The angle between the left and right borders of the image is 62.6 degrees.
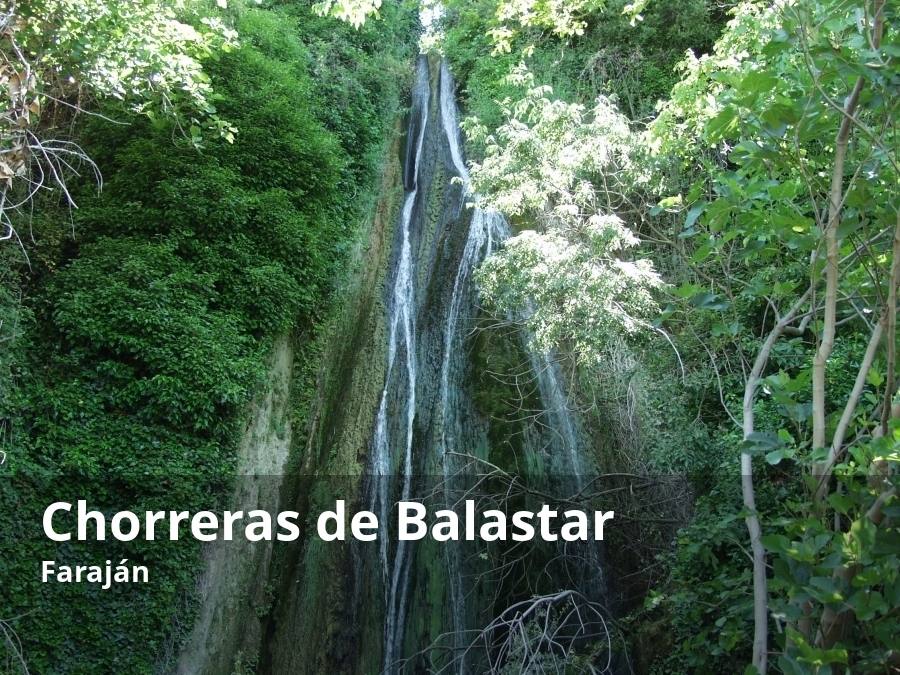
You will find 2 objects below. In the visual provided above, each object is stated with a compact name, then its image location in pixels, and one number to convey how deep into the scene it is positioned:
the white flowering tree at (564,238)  6.59
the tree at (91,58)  5.35
